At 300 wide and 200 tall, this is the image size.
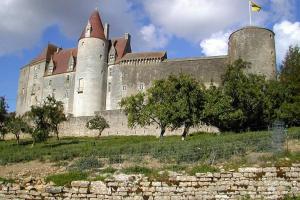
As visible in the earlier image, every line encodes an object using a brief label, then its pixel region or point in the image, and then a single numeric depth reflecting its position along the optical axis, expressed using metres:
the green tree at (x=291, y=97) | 37.66
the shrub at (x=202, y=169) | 13.84
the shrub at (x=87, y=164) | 18.67
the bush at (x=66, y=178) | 14.32
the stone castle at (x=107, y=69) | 53.38
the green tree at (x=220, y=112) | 38.03
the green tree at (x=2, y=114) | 47.16
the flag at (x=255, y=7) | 52.47
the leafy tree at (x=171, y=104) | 37.91
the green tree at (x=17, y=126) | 43.86
